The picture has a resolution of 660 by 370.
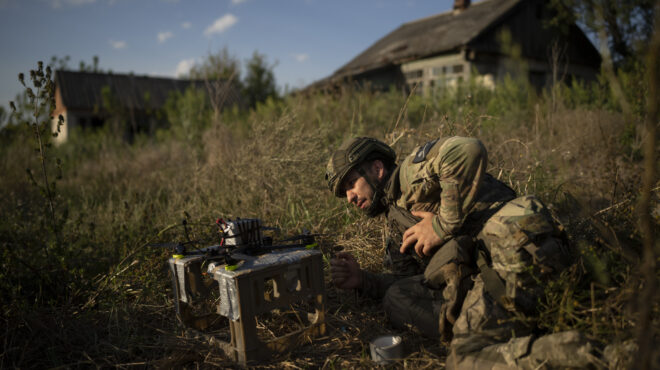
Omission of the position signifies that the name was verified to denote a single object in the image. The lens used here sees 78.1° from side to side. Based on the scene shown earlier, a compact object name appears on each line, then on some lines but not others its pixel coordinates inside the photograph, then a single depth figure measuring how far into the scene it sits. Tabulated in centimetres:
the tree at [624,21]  1062
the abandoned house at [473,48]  1452
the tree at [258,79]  2561
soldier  216
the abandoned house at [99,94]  2051
